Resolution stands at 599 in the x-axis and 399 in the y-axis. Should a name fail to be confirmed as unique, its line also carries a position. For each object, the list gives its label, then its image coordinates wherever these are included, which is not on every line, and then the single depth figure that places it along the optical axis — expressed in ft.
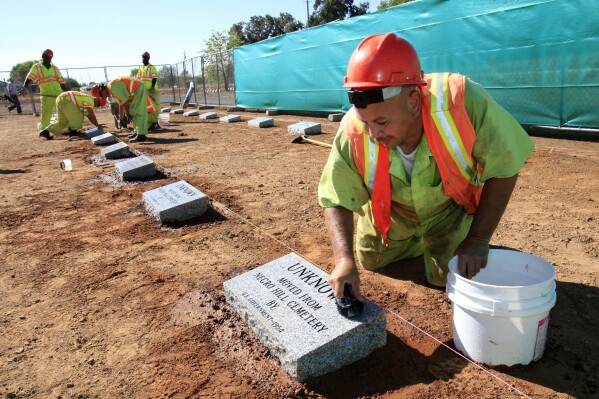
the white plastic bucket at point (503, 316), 6.25
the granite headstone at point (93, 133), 37.14
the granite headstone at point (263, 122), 38.70
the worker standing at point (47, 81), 37.47
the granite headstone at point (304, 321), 6.91
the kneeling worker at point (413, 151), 6.91
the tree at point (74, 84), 116.09
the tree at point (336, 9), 146.92
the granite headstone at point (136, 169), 21.45
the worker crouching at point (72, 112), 36.63
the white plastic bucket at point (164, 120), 46.88
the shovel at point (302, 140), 27.75
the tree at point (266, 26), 167.60
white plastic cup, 25.27
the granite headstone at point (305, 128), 31.58
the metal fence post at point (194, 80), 69.61
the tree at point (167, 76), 81.67
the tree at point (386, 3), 128.83
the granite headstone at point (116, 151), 27.28
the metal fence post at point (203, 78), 66.13
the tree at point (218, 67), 58.95
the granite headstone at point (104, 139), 32.83
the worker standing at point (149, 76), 38.65
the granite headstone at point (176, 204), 14.66
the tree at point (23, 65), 188.42
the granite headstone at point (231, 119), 45.42
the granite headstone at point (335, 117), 37.76
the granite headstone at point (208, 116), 49.48
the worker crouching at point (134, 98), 32.81
